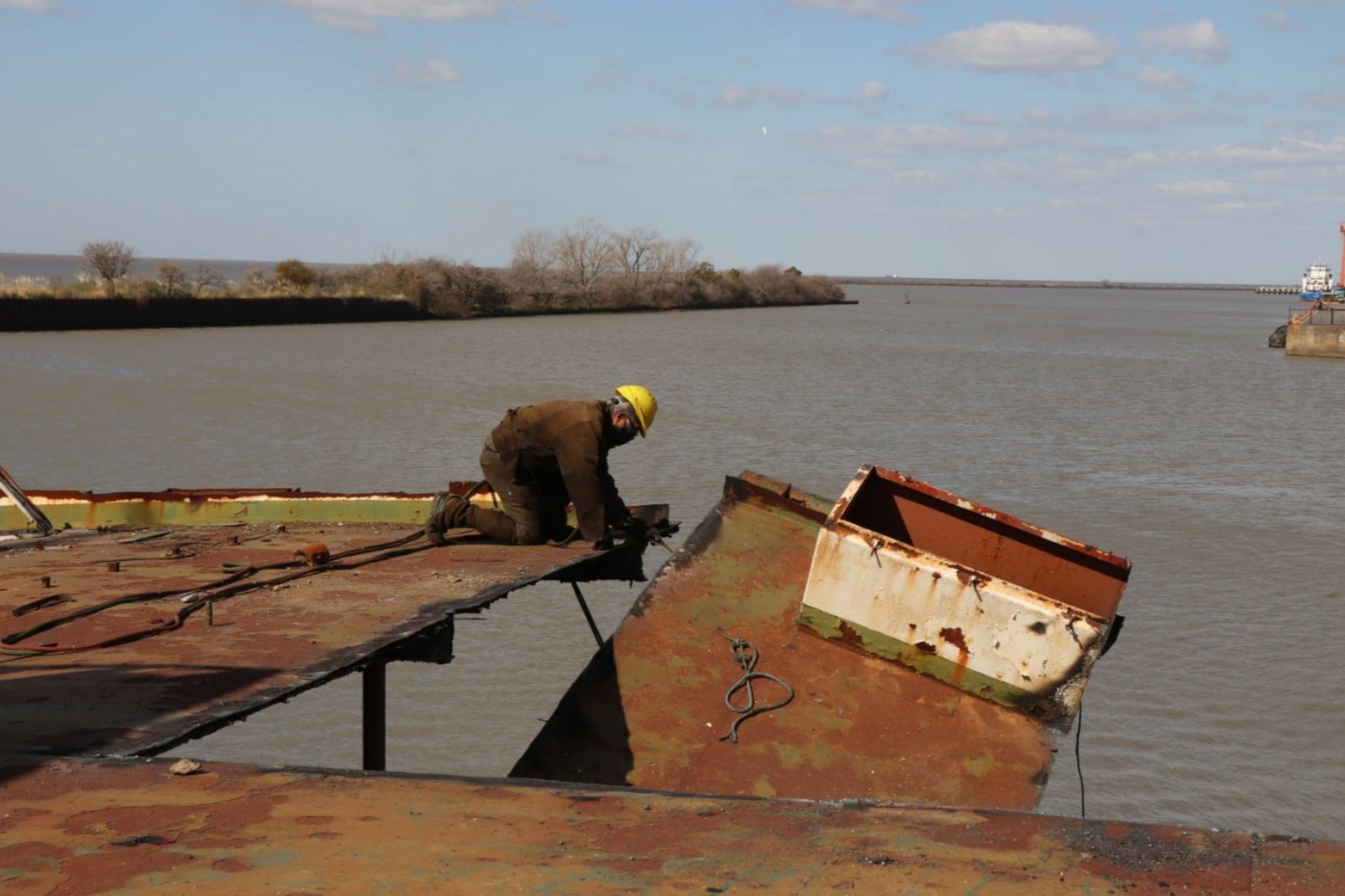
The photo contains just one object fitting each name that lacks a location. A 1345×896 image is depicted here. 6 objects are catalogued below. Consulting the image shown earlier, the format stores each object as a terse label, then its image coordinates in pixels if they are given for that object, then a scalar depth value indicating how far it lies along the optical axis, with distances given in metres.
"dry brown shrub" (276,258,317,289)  61.78
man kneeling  7.64
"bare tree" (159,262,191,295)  52.56
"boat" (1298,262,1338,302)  165.38
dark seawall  46.16
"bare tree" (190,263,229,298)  54.53
